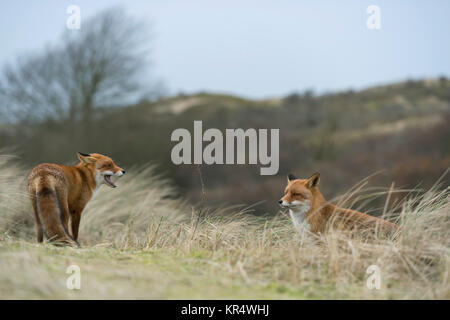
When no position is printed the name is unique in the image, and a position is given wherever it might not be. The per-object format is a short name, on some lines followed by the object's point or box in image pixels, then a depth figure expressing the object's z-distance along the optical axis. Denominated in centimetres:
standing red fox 978
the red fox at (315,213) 1017
